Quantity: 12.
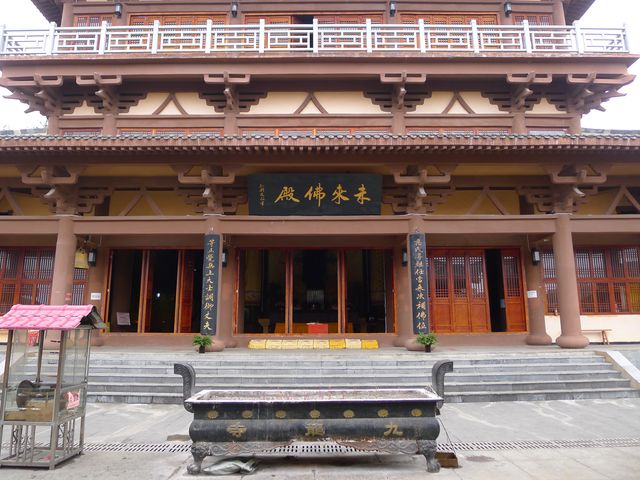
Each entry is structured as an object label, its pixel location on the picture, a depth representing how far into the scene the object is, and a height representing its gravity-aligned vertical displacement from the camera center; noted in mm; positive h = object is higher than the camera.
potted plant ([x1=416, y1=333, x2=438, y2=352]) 9375 -710
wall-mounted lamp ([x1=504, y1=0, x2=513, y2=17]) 13306 +9417
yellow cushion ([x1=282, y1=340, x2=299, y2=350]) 10773 -895
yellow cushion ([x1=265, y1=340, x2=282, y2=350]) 10750 -912
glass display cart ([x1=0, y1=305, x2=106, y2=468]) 4609 -889
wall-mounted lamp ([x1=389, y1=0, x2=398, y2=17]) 13285 +9421
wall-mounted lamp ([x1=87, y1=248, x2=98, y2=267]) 11156 +1411
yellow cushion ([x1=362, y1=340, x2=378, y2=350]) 10864 -916
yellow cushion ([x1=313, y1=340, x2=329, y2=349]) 10867 -905
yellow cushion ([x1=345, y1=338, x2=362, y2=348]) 10883 -886
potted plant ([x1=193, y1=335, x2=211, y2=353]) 9328 -710
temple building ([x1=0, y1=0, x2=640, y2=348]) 10055 +3081
